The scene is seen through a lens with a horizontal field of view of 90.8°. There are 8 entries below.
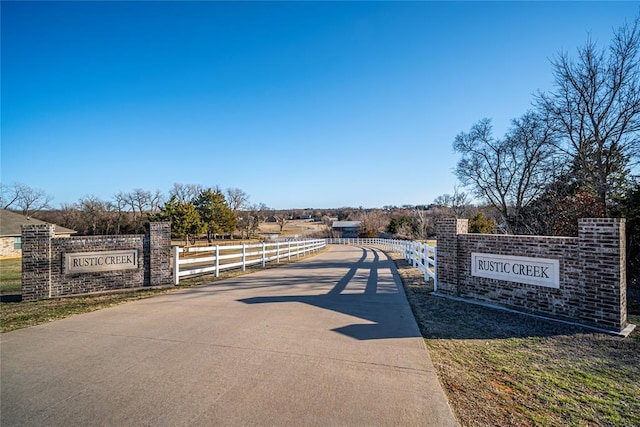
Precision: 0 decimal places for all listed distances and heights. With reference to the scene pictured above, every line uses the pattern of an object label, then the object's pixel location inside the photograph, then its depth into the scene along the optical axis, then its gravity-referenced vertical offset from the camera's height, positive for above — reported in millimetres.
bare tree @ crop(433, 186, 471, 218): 48438 +2286
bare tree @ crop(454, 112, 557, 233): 23359 +4533
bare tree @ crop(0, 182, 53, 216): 53091 +1860
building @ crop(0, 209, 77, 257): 27344 -1733
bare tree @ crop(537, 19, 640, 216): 15229 +5058
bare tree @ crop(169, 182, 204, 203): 68500 +5746
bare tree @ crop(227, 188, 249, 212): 75812 +4221
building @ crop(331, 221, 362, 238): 86269 -2921
